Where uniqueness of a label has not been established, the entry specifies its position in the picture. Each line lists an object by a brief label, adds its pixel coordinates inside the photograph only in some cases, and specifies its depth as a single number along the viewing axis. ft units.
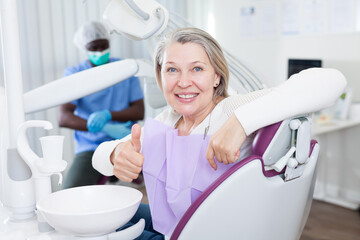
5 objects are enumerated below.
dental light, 4.05
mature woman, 2.97
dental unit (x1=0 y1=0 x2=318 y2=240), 3.06
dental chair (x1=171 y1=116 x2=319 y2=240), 2.84
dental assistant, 7.78
